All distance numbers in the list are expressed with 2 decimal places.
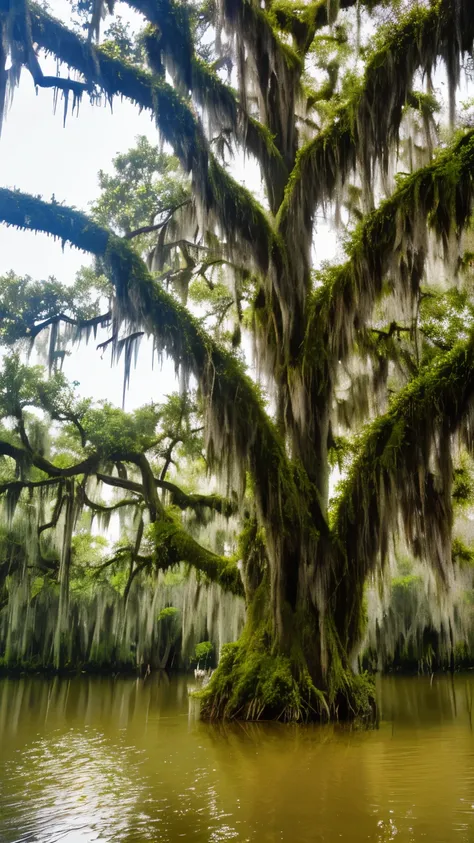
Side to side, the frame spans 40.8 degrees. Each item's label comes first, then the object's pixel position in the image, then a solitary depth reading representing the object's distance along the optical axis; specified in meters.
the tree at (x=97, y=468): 11.31
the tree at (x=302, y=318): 7.98
